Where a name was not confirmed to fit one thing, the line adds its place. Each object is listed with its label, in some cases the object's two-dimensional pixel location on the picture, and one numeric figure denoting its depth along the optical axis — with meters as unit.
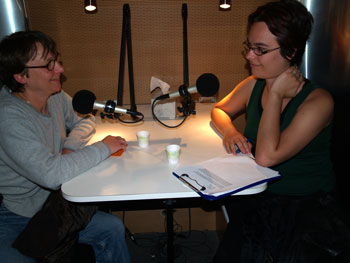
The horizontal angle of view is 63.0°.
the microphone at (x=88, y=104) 1.20
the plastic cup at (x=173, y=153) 1.16
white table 0.96
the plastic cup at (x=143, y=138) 1.34
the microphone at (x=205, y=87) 1.23
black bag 1.01
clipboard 0.95
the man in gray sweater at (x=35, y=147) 1.04
